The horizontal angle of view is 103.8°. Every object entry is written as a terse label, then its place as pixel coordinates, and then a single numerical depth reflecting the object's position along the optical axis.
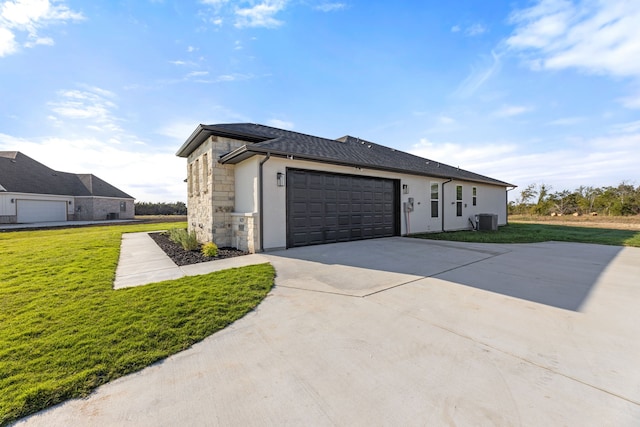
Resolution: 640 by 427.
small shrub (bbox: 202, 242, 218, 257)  7.31
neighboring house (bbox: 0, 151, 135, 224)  20.80
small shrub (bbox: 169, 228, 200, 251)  8.47
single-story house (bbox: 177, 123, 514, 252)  7.61
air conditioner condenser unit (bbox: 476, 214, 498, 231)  14.36
